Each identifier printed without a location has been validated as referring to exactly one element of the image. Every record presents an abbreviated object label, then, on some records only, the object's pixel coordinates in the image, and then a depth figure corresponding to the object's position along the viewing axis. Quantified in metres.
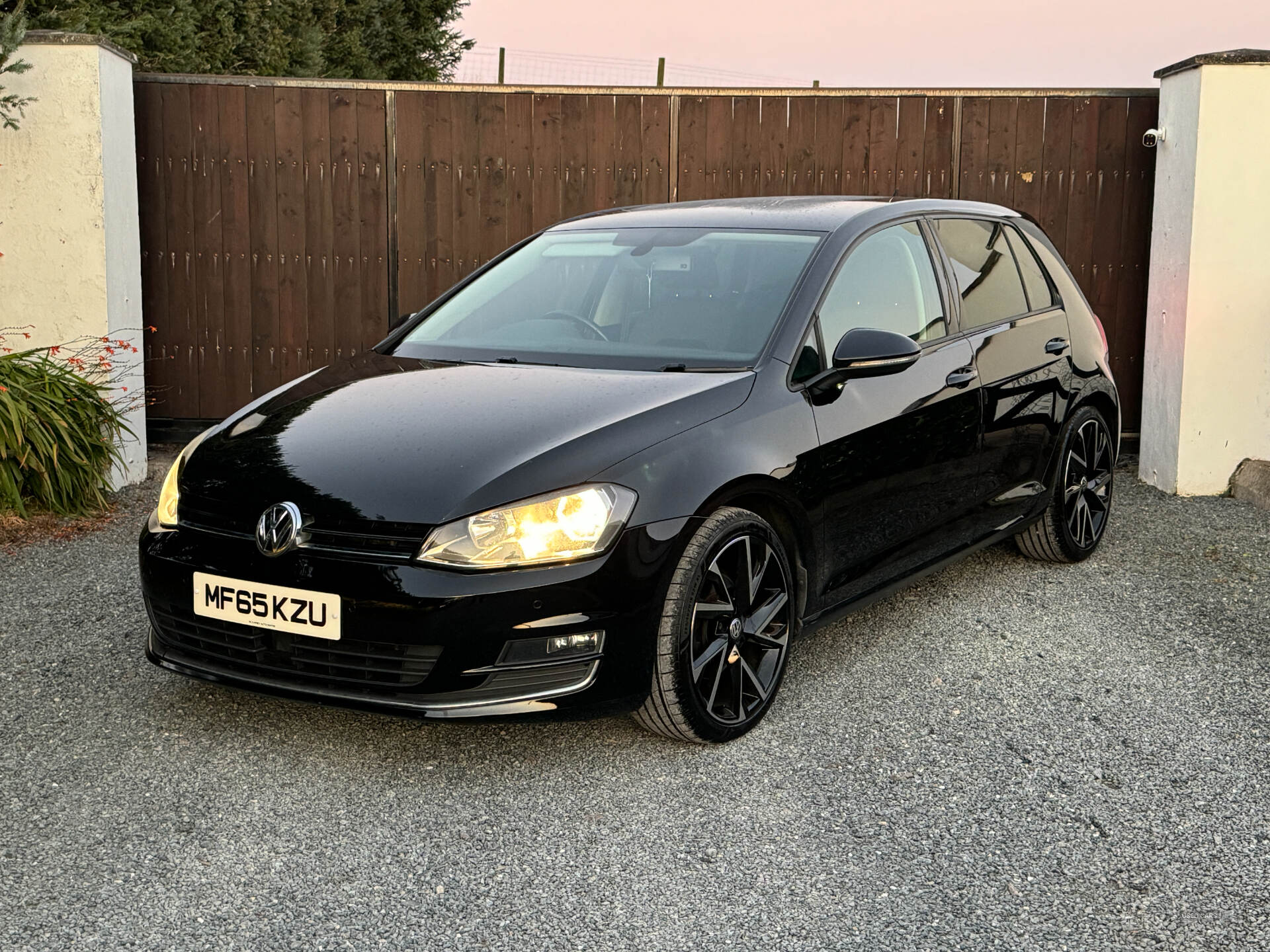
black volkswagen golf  3.41
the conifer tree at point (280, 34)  13.15
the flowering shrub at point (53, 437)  6.74
